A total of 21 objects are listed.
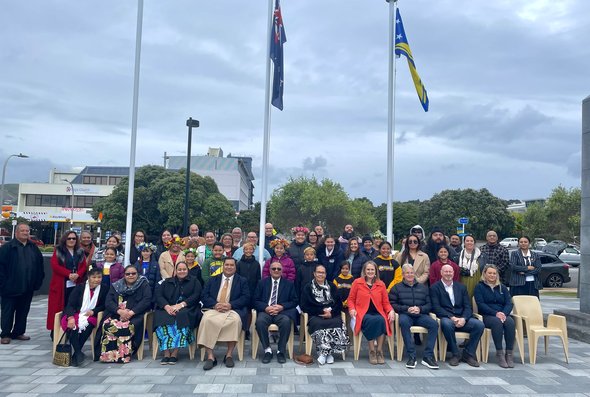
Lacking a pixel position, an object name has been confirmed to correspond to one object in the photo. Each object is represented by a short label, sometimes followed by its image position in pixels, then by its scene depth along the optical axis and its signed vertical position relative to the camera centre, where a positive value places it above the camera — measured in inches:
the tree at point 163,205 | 1582.2 +89.3
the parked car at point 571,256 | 1130.7 -36.8
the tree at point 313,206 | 1779.0 +107.2
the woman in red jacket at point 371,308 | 277.1 -44.0
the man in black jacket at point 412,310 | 271.1 -44.0
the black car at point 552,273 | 729.6 -50.2
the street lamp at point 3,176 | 1155.0 +125.0
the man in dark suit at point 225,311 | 265.0 -47.0
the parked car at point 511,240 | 1880.2 -3.6
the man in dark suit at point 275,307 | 277.6 -44.8
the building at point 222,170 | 3031.5 +407.3
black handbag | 257.8 -69.9
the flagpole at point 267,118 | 359.6 +88.4
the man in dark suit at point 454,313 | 274.7 -45.4
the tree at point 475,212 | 2153.1 +120.8
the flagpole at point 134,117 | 340.5 +85.3
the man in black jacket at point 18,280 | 308.5 -35.7
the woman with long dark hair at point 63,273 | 306.8 -29.6
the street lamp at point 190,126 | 695.3 +155.2
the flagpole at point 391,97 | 407.8 +122.8
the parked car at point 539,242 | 1597.3 -6.4
